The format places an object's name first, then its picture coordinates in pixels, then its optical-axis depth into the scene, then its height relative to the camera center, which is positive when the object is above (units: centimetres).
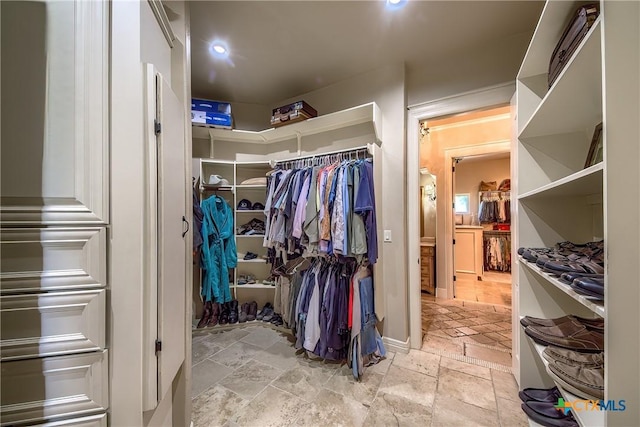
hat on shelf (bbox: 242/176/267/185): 270 +41
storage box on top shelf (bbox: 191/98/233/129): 248 +115
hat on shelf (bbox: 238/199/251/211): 281 +12
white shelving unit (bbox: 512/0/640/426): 54 +12
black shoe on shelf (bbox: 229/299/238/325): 262 -118
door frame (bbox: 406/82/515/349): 216 -4
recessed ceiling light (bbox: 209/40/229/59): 192 +148
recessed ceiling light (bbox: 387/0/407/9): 151 +144
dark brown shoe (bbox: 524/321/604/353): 89 -54
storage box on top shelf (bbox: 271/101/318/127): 234 +109
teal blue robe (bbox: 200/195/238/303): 254 -41
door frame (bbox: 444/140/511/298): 358 +31
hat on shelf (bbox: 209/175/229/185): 263 +41
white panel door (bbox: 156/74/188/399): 89 -9
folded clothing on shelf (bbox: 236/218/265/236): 278 -17
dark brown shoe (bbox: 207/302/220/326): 260 -116
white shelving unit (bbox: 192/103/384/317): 232 +78
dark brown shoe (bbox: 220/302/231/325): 262 -119
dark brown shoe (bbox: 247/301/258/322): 269 -119
